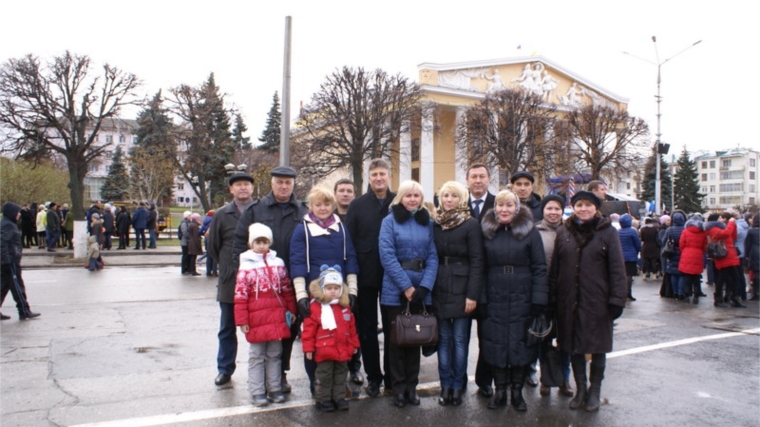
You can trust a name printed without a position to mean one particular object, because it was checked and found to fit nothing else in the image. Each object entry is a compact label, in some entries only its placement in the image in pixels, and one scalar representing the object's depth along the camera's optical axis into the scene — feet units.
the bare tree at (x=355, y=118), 122.93
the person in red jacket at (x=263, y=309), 16.37
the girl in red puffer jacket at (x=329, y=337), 15.81
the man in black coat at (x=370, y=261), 17.83
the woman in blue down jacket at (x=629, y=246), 38.22
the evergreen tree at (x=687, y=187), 208.23
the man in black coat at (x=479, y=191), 19.81
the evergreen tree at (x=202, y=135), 131.34
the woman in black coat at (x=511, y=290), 16.42
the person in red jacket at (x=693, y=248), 37.70
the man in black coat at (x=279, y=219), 17.79
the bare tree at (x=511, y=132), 127.85
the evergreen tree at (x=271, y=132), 214.07
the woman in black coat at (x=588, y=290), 16.47
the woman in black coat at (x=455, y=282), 16.47
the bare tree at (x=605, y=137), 135.95
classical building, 160.04
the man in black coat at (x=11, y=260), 29.43
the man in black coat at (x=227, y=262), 18.58
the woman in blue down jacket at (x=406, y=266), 16.31
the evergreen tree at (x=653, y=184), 186.14
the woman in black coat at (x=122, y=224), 75.97
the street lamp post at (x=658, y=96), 100.01
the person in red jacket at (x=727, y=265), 37.09
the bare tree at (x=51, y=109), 78.28
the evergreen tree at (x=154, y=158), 141.24
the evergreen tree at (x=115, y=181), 202.37
